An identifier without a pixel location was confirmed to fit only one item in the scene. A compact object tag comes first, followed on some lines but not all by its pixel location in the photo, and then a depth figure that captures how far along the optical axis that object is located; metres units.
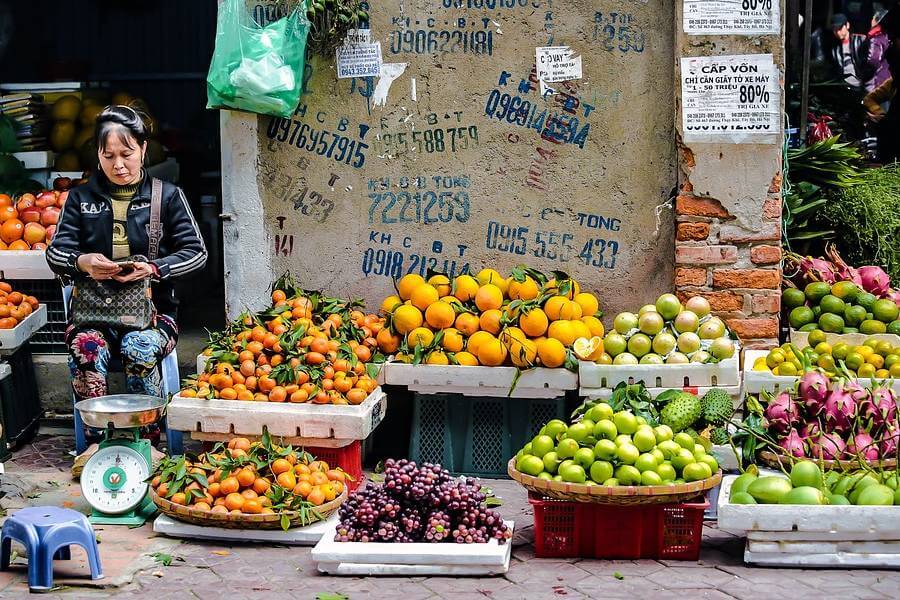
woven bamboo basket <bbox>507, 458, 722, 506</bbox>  5.13
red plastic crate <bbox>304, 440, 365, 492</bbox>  6.25
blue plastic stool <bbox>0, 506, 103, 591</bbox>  4.96
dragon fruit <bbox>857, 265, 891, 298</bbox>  7.14
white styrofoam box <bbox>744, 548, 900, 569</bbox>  5.14
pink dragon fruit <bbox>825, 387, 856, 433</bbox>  5.62
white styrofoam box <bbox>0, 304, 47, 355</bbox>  6.96
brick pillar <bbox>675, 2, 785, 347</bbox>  6.72
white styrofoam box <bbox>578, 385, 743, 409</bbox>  6.25
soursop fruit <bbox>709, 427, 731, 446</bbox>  5.83
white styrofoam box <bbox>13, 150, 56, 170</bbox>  8.45
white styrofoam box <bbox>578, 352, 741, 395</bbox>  6.25
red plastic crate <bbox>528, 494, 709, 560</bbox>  5.35
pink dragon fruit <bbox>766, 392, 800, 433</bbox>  5.70
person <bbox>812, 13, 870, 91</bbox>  10.18
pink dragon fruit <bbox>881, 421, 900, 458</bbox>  5.49
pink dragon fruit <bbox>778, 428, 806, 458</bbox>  5.54
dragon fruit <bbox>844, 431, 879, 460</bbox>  5.49
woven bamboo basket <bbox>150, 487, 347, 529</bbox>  5.49
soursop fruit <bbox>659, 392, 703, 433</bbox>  5.73
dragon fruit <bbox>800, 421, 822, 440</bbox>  5.59
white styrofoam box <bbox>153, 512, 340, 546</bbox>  5.58
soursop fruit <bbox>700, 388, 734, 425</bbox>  5.88
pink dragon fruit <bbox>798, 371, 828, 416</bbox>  5.70
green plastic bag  6.83
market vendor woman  6.37
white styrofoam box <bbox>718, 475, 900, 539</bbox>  5.09
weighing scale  5.77
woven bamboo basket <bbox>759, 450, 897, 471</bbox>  5.44
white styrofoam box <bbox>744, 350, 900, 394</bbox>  6.15
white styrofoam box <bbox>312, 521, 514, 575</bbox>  5.16
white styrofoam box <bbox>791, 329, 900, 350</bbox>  6.65
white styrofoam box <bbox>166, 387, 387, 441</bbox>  6.13
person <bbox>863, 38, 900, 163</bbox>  9.41
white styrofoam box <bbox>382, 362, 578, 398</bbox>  6.45
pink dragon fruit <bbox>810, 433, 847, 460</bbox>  5.51
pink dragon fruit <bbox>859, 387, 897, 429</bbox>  5.60
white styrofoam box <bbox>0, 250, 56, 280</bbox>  7.39
